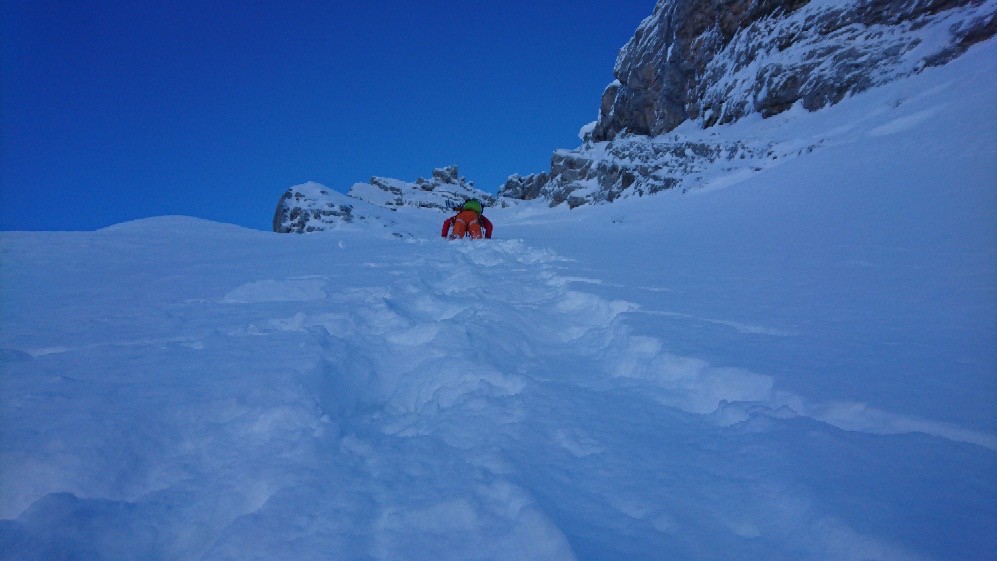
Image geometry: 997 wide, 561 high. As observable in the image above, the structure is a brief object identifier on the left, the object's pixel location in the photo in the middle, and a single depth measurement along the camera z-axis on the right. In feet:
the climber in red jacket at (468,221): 36.37
